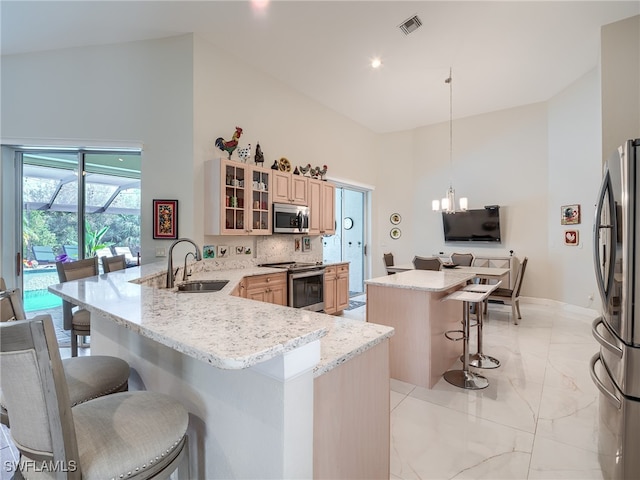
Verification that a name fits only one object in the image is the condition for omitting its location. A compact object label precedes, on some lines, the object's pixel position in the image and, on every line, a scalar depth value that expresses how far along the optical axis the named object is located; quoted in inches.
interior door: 294.7
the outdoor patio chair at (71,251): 151.2
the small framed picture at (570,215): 205.2
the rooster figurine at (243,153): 163.6
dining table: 174.9
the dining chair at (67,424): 31.2
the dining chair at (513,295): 185.5
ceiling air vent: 136.9
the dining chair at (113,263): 118.1
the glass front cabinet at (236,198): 147.1
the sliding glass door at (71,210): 146.3
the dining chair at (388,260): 230.1
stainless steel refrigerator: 54.6
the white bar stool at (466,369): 108.7
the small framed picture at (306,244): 214.1
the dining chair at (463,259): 236.1
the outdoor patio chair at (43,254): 146.9
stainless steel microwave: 177.3
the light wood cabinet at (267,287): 139.7
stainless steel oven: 163.5
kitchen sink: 108.5
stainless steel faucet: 93.8
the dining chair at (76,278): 104.8
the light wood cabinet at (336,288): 191.9
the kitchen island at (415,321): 109.0
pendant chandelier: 187.8
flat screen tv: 247.1
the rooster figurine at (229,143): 154.0
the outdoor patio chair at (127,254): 157.5
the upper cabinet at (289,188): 177.0
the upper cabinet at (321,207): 203.0
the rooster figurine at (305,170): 202.5
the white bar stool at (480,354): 122.9
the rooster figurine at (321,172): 212.1
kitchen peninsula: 36.3
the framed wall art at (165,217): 145.5
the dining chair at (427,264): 175.8
